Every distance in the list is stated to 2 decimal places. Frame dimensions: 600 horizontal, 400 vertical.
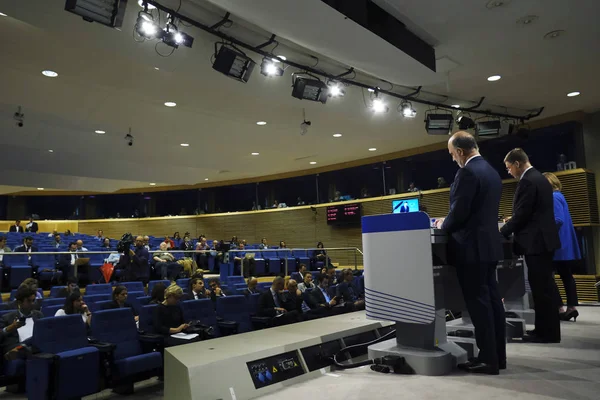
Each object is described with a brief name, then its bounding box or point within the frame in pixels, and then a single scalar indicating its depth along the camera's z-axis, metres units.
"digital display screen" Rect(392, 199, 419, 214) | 12.09
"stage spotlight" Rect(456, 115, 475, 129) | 4.90
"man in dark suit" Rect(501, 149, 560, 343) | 2.97
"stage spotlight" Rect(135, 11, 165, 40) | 4.25
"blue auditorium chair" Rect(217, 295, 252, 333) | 5.33
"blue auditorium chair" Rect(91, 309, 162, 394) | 3.90
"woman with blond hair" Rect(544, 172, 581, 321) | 3.84
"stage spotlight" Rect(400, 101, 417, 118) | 7.32
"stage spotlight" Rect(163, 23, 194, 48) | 4.48
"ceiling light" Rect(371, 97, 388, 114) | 6.92
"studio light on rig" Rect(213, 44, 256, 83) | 5.10
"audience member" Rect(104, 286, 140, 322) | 5.09
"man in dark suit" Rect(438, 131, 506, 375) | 2.30
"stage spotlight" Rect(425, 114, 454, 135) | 7.80
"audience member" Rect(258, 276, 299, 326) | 5.49
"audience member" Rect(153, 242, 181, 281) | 8.84
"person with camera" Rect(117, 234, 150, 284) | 8.12
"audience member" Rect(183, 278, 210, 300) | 6.36
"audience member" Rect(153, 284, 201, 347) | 4.33
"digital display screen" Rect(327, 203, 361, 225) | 13.73
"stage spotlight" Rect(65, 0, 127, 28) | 3.73
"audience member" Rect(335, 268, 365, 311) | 6.89
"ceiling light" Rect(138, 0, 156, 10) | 4.19
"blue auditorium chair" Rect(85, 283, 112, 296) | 6.67
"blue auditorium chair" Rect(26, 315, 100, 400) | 3.47
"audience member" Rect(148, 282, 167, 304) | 5.40
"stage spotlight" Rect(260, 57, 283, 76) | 5.55
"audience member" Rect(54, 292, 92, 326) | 4.70
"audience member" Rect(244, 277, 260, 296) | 6.66
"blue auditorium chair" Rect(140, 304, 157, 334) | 4.68
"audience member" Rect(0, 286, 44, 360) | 3.77
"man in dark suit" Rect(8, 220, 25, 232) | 15.09
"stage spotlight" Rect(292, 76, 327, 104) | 6.05
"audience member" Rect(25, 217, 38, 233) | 15.11
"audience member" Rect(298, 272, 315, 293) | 7.91
